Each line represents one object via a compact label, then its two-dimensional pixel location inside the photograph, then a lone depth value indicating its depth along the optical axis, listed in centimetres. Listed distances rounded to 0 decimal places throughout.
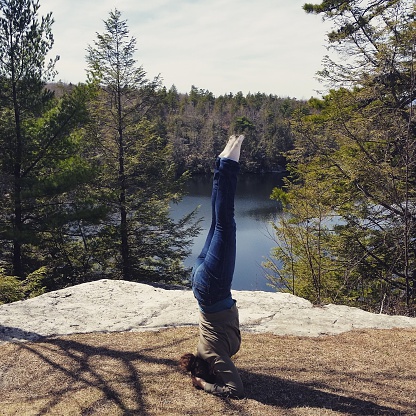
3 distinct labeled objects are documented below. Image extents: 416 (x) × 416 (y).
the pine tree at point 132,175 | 1641
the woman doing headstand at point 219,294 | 405
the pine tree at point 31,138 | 1238
